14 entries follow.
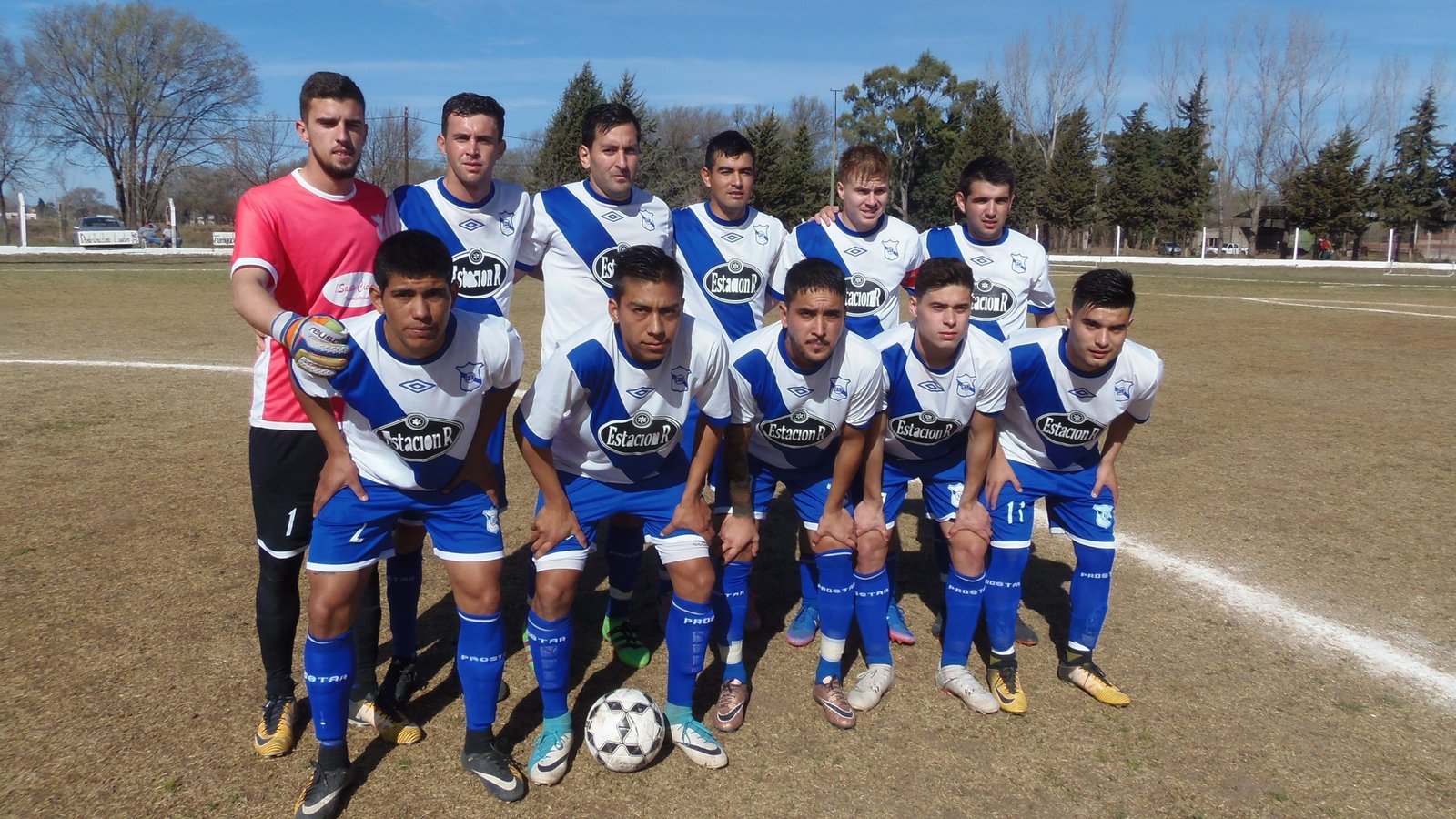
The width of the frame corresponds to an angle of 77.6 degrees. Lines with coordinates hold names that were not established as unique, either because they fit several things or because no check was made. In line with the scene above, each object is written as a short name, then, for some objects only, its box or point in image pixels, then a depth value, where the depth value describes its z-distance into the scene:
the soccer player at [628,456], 3.22
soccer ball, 3.25
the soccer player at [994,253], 4.80
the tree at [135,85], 46.31
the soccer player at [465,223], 3.78
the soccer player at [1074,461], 3.83
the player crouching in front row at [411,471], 3.00
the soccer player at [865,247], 4.65
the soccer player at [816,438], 3.55
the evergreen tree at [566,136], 41.12
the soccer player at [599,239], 4.26
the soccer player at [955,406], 3.76
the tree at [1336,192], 46.47
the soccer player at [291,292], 3.30
